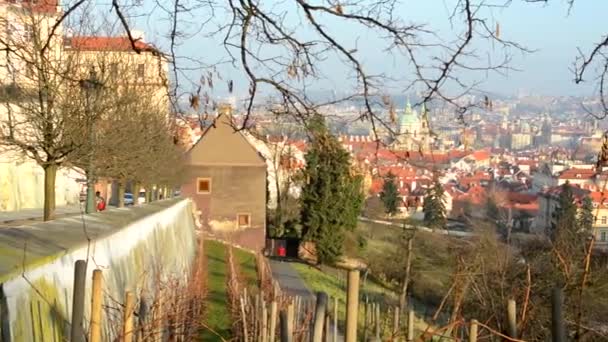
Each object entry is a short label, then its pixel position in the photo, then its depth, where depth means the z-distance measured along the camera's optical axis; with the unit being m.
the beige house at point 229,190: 45.28
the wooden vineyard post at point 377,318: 11.56
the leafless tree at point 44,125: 17.72
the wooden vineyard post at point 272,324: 8.85
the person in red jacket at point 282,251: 46.10
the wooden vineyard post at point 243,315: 11.68
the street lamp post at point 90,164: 18.11
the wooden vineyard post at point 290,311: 7.73
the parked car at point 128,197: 39.19
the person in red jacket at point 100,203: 26.55
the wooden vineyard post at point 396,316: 10.18
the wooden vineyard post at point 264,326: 10.30
